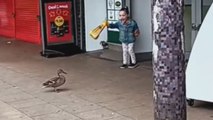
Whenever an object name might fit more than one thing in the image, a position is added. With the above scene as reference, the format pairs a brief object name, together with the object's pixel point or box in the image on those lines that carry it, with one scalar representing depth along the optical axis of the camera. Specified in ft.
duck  27.14
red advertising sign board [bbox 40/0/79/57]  40.06
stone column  9.39
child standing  33.76
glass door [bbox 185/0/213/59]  32.12
